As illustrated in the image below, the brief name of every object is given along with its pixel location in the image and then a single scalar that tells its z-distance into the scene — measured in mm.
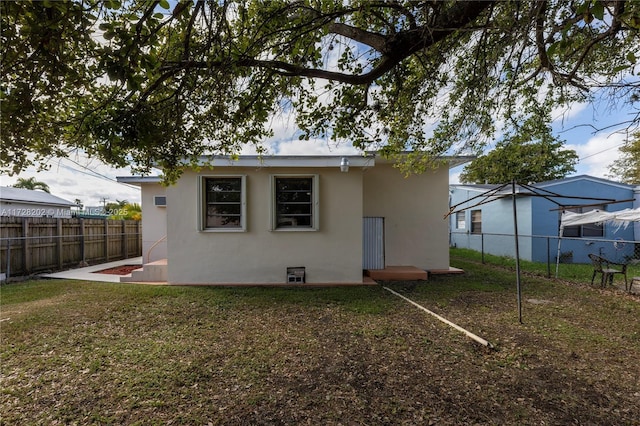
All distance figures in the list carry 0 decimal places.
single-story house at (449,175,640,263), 11039
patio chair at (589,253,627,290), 6496
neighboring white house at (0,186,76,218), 14320
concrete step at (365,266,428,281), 7090
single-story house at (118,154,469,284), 6492
